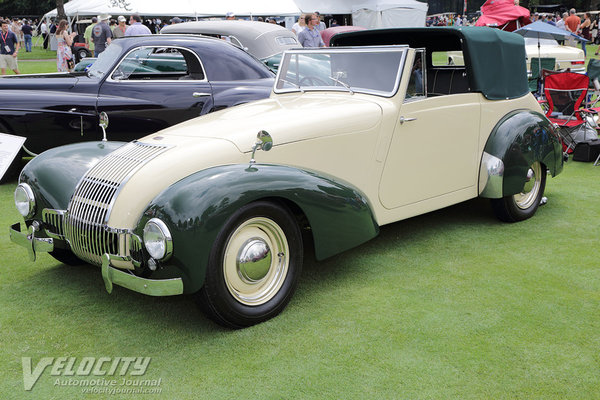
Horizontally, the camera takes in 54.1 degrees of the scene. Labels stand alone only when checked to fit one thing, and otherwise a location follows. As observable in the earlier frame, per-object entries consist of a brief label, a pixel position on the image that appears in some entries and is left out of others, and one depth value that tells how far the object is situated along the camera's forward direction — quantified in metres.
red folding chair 7.89
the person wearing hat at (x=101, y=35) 14.11
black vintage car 6.59
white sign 4.72
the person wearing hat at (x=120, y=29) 15.55
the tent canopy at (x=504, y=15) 14.73
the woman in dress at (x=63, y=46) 15.66
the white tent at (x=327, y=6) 27.80
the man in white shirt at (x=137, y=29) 13.62
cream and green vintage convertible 3.09
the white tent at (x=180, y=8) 20.56
